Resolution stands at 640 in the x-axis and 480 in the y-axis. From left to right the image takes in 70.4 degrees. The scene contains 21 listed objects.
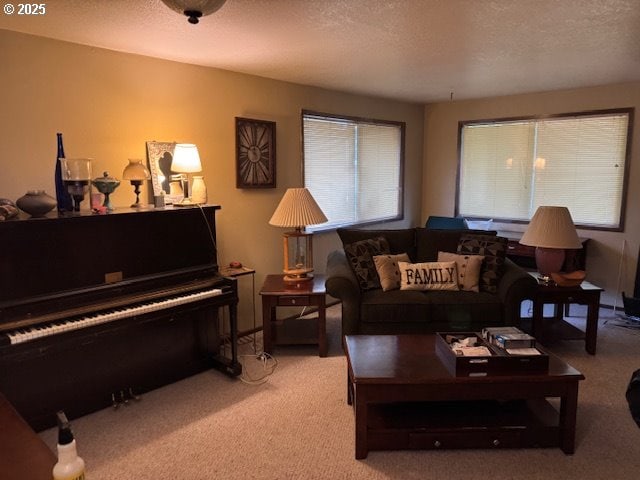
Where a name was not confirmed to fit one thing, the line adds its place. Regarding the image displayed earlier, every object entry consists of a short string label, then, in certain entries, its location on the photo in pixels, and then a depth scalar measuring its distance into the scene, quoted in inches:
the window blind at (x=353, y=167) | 183.5
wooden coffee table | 88.2
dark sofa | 134.9
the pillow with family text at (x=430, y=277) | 142.9
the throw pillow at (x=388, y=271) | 144.1
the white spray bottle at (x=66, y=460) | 42.1
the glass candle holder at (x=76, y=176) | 102.5
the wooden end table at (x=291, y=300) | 136.4
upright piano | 92.4
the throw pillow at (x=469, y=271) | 143.1
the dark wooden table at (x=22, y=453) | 47.7
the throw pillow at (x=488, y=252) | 143.0
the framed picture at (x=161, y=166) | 130.0
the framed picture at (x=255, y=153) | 152.5
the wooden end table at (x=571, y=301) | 139.0
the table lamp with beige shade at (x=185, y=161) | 125.6
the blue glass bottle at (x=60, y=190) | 103.1
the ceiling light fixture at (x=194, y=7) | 64.5
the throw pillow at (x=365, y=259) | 144.8
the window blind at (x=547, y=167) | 186.1
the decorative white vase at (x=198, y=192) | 127.5
